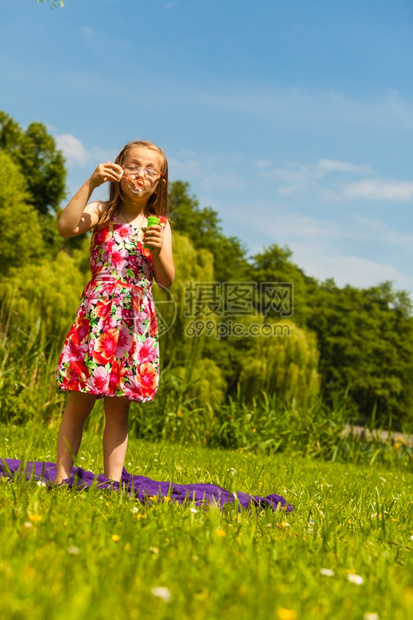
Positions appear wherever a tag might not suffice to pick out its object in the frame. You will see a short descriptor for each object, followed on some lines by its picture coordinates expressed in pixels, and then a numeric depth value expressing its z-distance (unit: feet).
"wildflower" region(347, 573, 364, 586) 4.84
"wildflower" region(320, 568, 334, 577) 4.99
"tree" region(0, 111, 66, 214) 102.83
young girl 9.18
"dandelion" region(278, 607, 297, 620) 3.68
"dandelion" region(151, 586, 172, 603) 3.89
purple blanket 8.30
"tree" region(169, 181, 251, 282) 105.50
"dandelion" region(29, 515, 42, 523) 5.31
